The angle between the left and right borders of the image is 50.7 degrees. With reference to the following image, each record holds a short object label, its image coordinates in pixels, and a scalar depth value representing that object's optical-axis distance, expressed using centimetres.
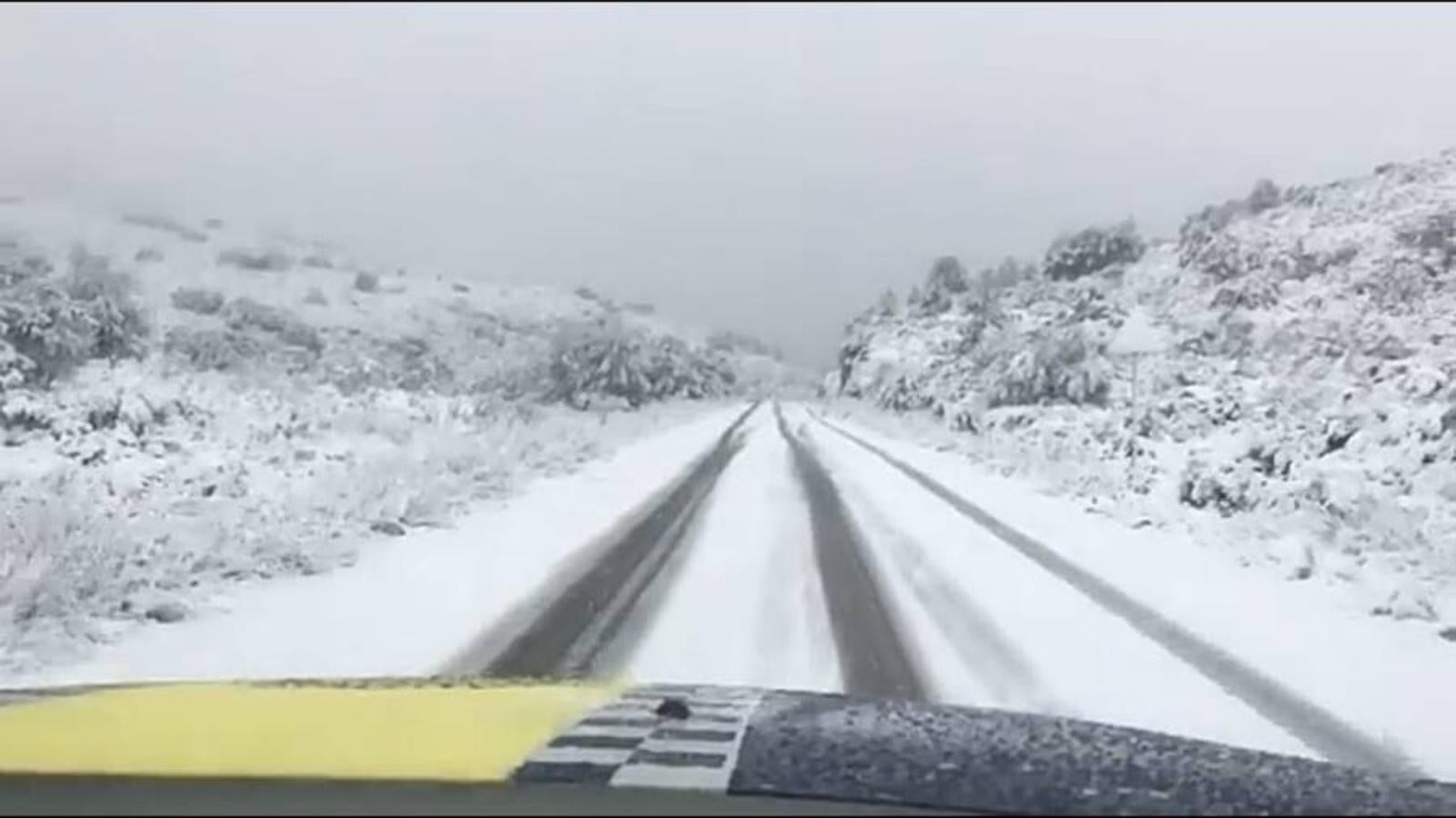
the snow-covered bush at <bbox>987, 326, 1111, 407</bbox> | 2086
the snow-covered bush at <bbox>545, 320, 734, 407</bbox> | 3931
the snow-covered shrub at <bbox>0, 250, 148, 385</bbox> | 908
